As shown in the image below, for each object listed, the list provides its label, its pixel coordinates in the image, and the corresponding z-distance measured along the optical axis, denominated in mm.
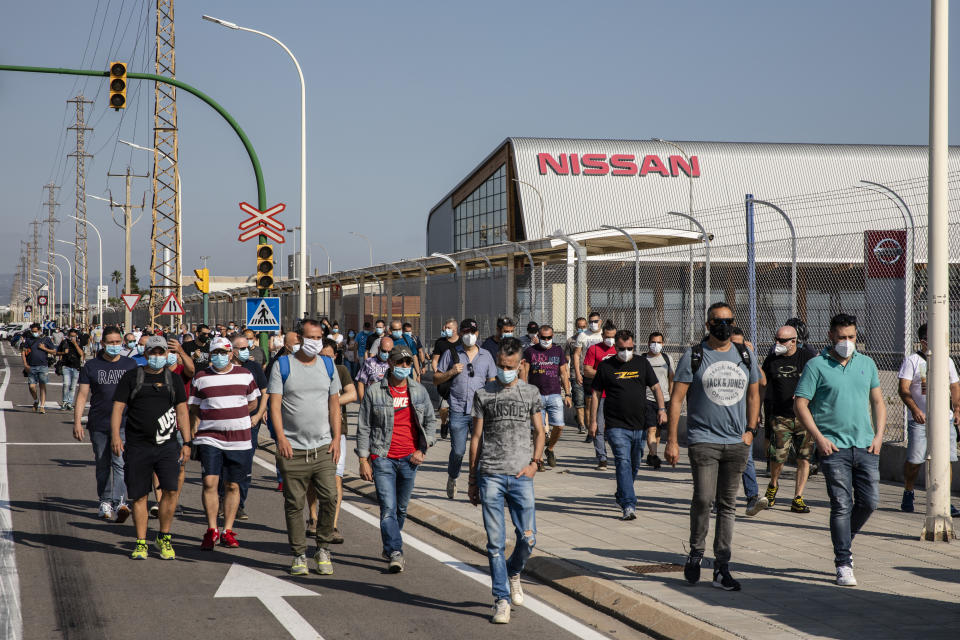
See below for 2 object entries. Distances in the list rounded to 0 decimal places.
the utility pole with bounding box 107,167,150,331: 49681
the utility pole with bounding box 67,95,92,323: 78188
